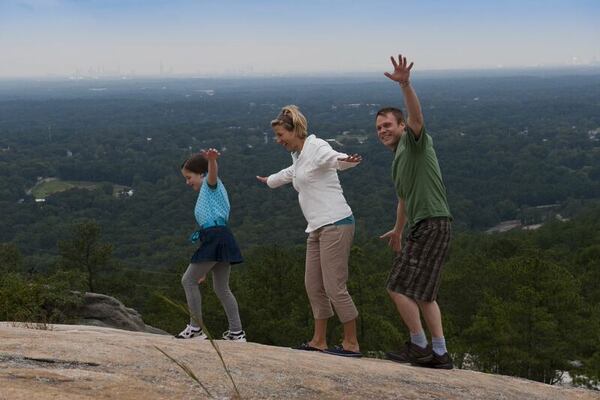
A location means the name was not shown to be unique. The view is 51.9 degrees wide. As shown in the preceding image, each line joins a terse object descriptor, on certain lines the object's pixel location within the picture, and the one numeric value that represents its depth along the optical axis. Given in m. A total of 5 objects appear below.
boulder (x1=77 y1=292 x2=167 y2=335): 15.18
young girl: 5.90
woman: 5.32
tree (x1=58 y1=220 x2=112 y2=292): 33.09
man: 4.82
